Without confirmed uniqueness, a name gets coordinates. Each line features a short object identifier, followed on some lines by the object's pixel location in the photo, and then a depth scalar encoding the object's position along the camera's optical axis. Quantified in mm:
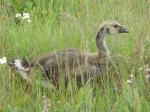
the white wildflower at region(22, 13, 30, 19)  11026
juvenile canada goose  9253
